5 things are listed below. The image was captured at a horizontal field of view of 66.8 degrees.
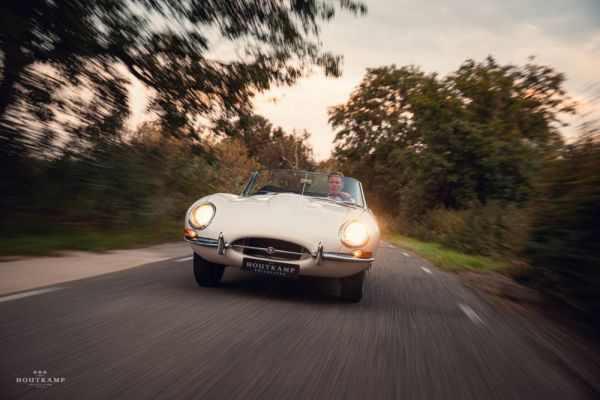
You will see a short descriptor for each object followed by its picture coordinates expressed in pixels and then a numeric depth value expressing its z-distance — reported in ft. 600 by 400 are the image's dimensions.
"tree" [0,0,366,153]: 21.07
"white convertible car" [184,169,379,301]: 13.47
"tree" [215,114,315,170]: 155.53
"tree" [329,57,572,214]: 66.08
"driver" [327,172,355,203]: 18.67
